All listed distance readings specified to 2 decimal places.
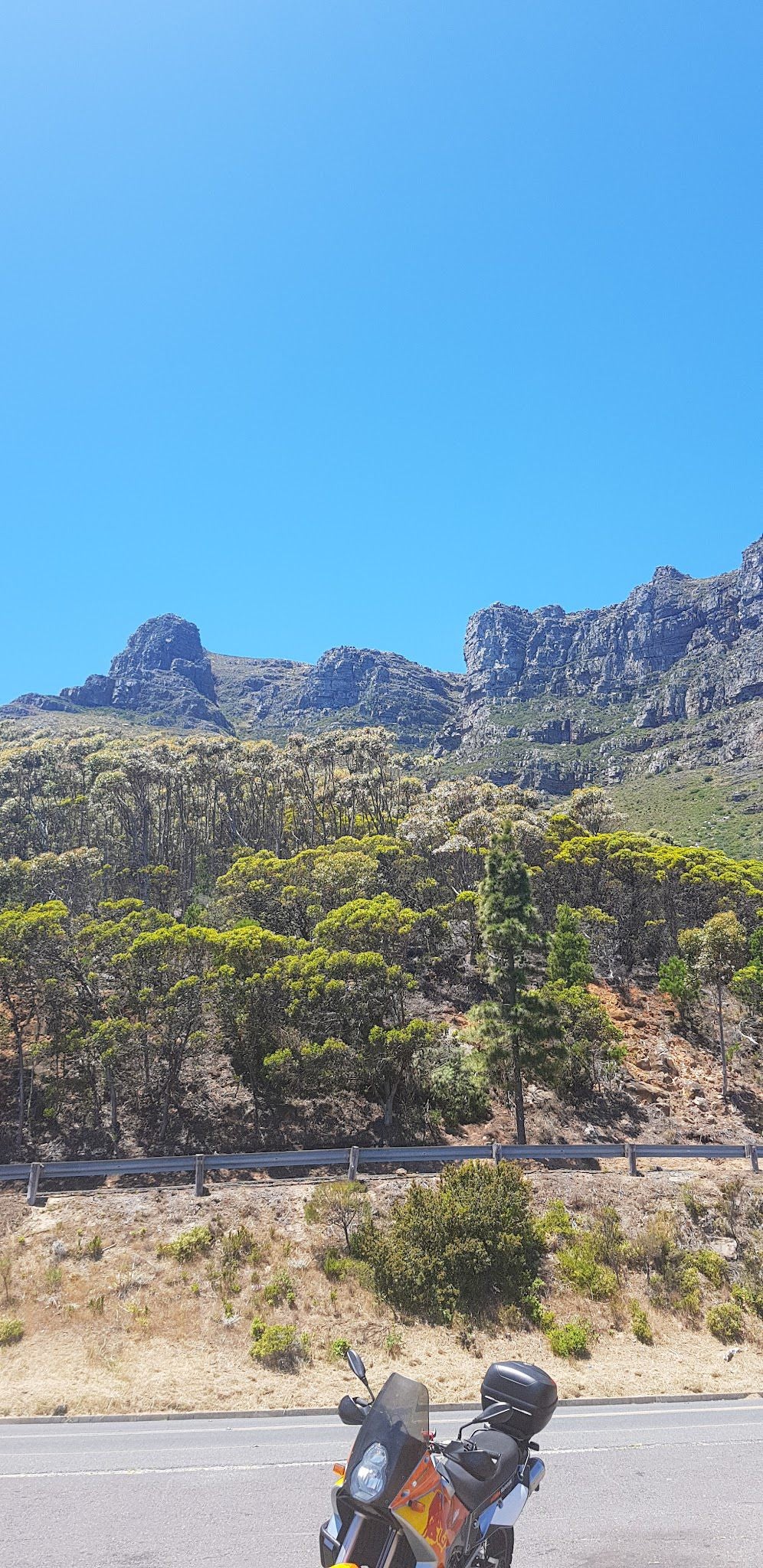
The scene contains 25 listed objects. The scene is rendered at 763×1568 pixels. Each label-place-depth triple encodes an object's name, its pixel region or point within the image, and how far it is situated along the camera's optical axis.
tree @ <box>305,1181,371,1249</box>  17.69
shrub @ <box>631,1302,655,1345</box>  15.10
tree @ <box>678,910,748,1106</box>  32.59
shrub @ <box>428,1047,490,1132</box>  27.86
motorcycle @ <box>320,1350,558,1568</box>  3.78
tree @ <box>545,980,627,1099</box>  30.81
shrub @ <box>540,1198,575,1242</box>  17.58
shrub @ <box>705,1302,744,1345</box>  15.29
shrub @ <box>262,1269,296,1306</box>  15.76
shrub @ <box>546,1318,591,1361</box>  14.48
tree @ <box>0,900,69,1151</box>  27.61
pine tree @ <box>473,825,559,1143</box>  25.36
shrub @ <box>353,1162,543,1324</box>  15.83
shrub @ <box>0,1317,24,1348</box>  14.88
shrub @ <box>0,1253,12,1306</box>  16.27
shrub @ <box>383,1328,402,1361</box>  14.39
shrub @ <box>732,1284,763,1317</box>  16.03
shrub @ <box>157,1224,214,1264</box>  16.95
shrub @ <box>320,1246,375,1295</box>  16.27
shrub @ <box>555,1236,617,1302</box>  16.17
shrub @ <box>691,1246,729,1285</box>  16.72
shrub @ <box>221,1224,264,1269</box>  16.95
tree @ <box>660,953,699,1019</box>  38.38
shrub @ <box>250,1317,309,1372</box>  14.12
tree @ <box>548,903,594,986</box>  34.66
